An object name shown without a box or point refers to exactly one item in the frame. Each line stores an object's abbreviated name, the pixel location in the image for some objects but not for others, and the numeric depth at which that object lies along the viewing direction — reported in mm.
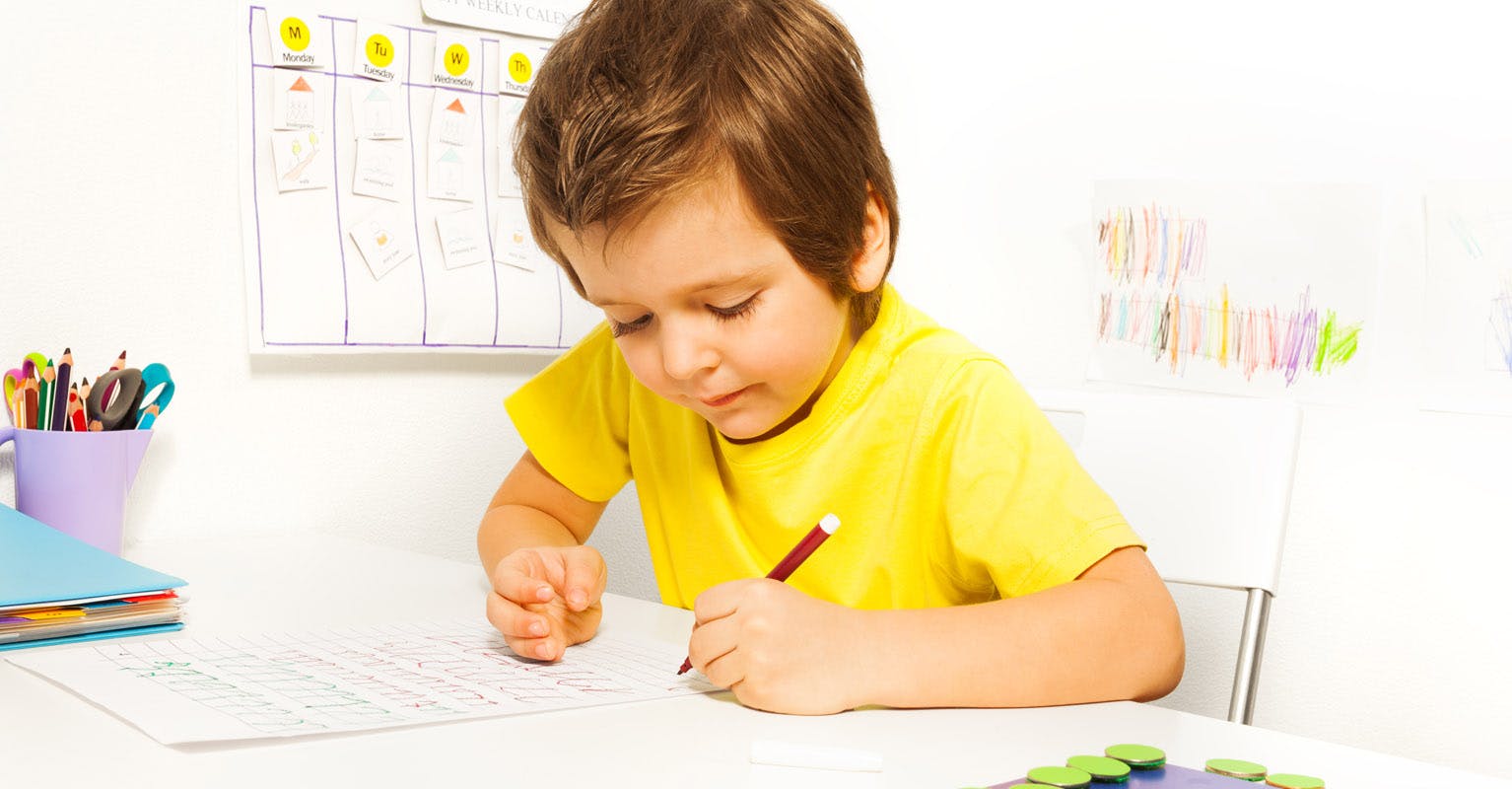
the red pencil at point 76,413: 950
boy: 665
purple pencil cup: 938
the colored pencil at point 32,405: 939
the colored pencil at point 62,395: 942
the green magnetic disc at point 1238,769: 516
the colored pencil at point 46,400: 940
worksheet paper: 571
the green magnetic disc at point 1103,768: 499
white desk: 506
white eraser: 531
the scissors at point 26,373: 950
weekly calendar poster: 1104
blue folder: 711
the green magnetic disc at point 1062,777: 486
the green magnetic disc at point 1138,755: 520
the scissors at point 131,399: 959
